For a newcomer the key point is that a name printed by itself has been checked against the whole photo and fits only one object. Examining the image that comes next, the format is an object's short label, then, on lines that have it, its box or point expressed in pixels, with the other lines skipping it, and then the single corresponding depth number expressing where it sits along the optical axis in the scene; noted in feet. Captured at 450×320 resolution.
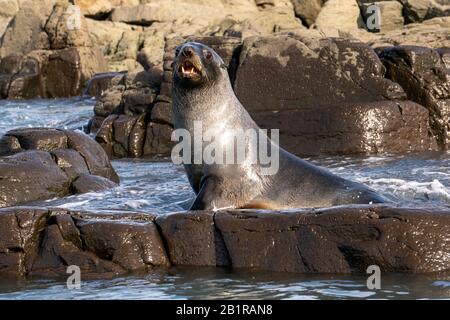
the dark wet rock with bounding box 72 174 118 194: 35.70
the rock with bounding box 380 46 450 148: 51.01
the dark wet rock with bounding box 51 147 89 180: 36.73
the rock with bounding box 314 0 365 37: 114.83
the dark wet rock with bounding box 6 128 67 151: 38.11
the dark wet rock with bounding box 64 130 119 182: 38.86
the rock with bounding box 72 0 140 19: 124.16
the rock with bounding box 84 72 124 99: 81.29
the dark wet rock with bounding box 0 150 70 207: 33.88
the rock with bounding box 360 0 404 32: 113.70
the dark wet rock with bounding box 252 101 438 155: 48.29
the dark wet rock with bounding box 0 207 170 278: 23.89
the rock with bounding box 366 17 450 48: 67.87
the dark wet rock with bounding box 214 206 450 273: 22.49
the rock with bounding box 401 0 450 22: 108.58
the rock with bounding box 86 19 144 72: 113.50
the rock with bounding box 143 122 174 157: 52.06
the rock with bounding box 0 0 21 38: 130.82
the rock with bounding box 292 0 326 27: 123.85
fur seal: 28.50
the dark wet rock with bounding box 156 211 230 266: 24.03
